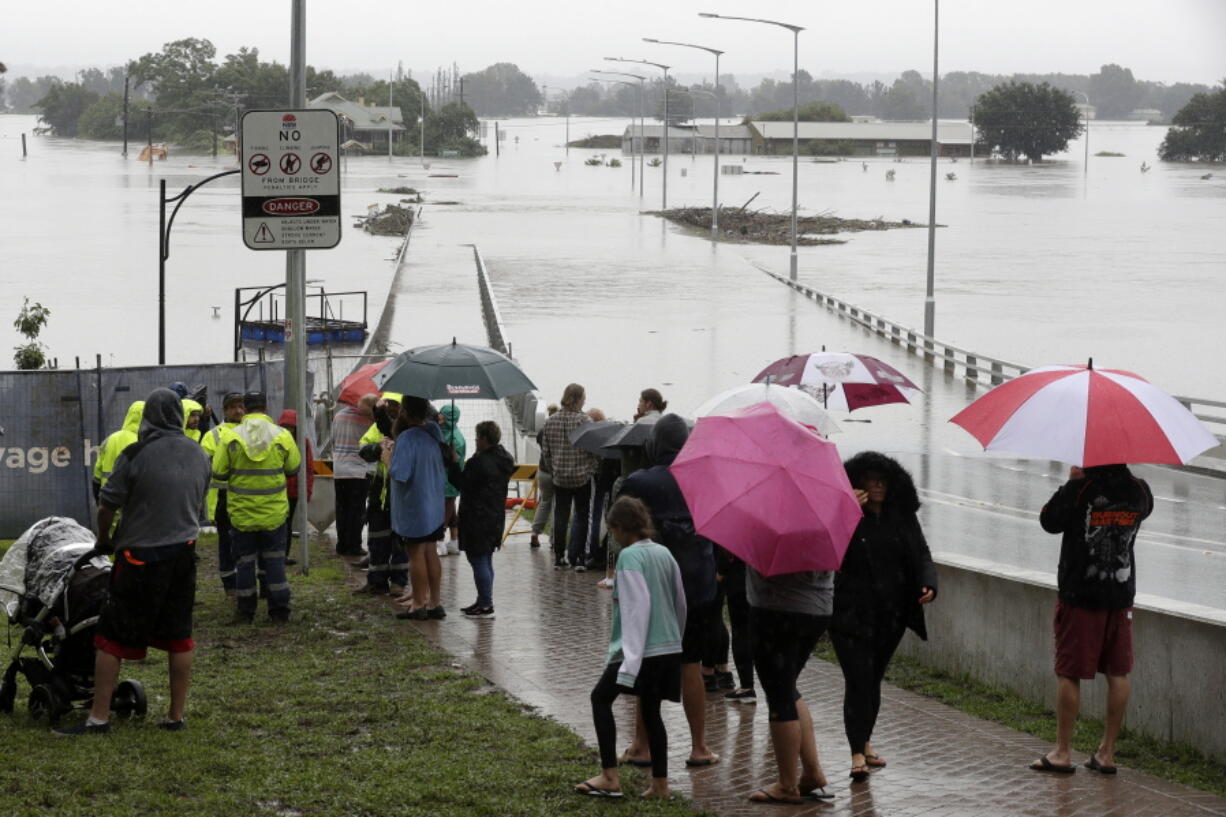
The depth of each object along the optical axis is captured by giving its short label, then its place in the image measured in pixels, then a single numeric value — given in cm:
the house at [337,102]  18750
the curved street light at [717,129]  6929
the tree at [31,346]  2712
